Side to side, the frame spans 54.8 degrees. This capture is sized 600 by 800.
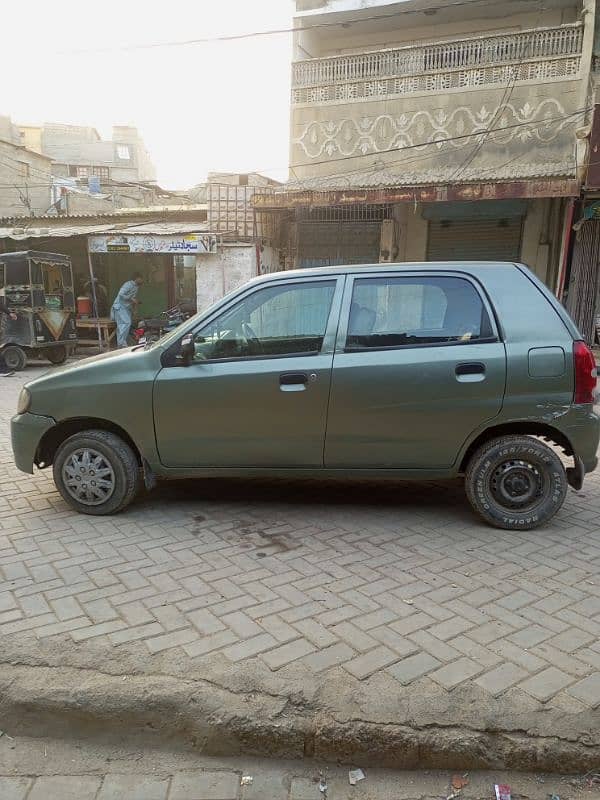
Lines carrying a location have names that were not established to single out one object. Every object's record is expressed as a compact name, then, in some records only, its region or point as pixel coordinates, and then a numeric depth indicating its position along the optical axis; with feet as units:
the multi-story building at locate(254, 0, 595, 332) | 39.70
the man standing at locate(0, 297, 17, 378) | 38.34
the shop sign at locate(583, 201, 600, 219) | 36.73
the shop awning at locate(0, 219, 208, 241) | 44.32
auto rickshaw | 38.27
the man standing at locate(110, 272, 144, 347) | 45.68
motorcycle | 45.01
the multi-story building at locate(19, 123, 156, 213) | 145.07
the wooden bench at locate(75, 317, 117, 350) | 48.20
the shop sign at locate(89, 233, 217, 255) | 43.32
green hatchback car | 12.37
